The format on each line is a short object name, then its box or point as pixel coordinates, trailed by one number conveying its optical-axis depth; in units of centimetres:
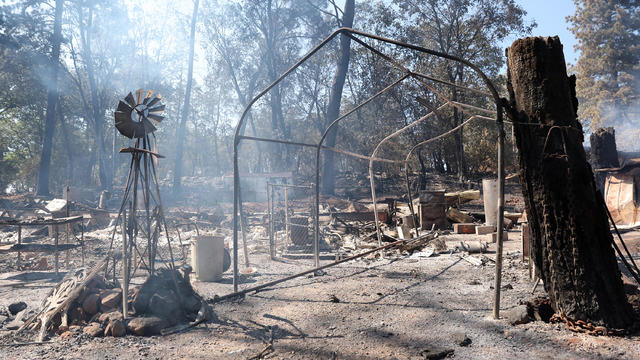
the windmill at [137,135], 527
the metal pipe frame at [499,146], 454
